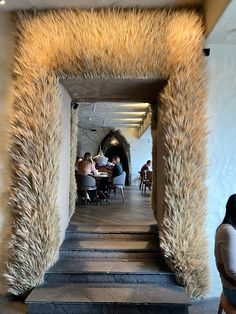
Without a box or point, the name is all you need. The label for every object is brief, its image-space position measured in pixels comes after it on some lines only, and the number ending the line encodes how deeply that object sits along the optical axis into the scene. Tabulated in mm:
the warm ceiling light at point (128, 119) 9343
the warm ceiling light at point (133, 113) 7847
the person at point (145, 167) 9072
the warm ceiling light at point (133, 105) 6771
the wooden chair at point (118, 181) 6339
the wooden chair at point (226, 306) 1841
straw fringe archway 2790
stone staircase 2501
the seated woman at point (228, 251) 1765
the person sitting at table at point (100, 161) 9029
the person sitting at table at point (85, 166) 5696
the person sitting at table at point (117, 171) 6376
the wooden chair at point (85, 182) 5400
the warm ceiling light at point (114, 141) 12372
